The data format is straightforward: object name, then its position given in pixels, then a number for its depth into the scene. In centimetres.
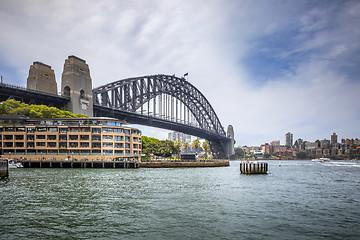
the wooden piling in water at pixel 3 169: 4878
